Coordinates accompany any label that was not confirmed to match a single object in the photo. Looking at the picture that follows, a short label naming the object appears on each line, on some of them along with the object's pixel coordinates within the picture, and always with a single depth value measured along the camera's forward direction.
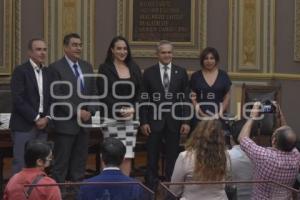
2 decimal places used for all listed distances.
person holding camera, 6.62
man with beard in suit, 9.30
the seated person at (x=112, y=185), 5.82
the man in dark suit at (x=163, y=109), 9.77
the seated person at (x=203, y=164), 6.29
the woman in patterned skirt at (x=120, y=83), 9.48
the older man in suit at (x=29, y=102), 8.98
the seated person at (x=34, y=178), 5.91
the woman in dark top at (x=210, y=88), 9.91
